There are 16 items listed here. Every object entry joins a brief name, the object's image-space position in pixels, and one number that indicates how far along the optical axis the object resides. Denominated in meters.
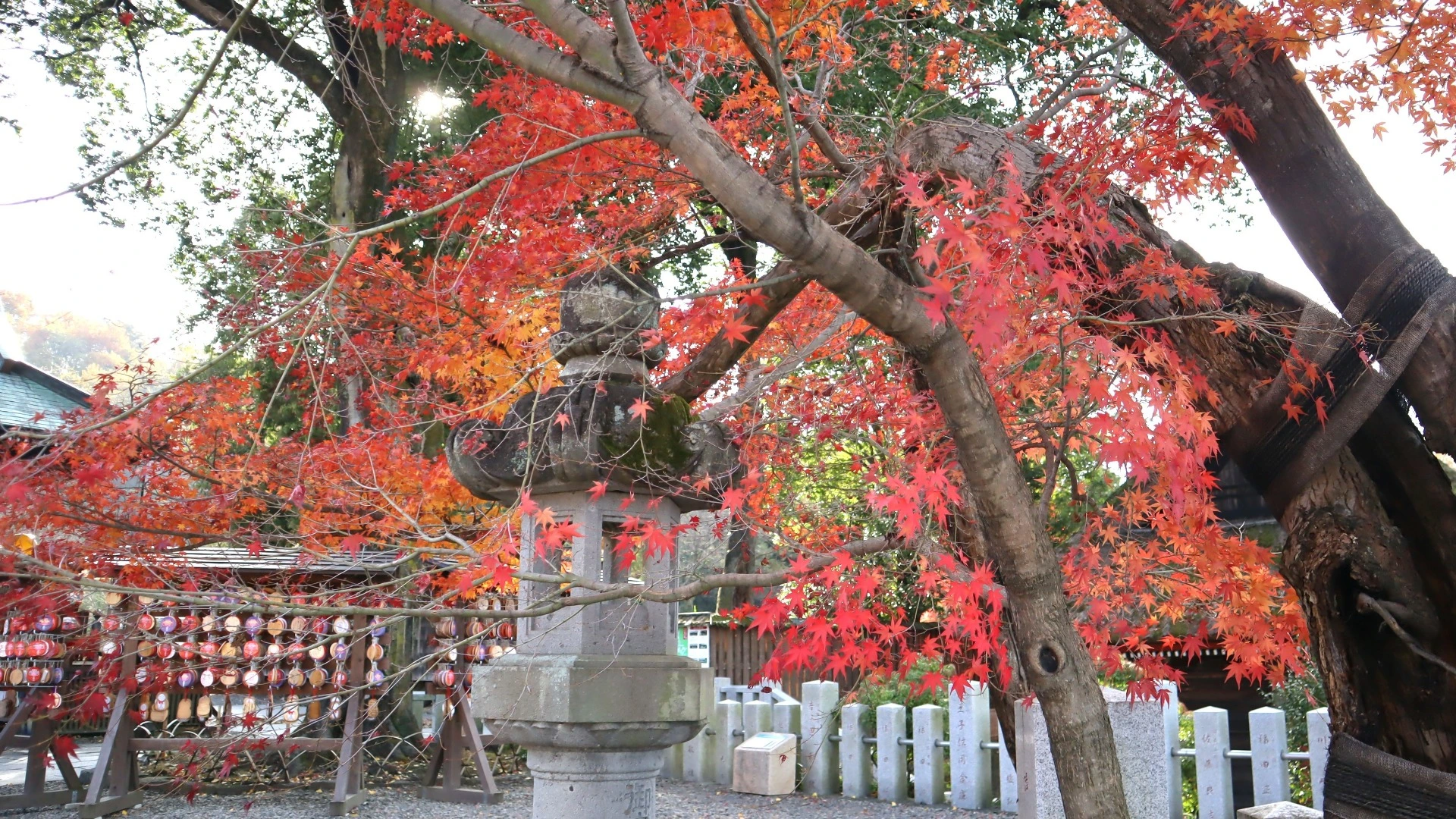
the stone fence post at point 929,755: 8.51
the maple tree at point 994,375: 2.93
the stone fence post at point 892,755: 8.75
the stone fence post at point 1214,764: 6.96
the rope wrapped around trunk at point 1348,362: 3.32
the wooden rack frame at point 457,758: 8.45
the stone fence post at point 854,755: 9.01
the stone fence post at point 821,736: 9.33
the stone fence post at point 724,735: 9.88
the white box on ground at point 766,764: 9.21
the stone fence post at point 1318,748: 6.45
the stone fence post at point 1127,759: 5.48
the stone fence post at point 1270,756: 6.68
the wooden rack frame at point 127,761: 7.57
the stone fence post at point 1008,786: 7.97
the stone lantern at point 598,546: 4.06
